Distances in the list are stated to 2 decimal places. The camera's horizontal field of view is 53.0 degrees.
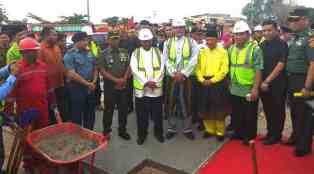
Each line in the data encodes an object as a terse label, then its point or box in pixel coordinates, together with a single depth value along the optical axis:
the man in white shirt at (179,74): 5.07
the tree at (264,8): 48.75
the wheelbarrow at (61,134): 2.96
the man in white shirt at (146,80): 4.92
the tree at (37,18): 25.68
